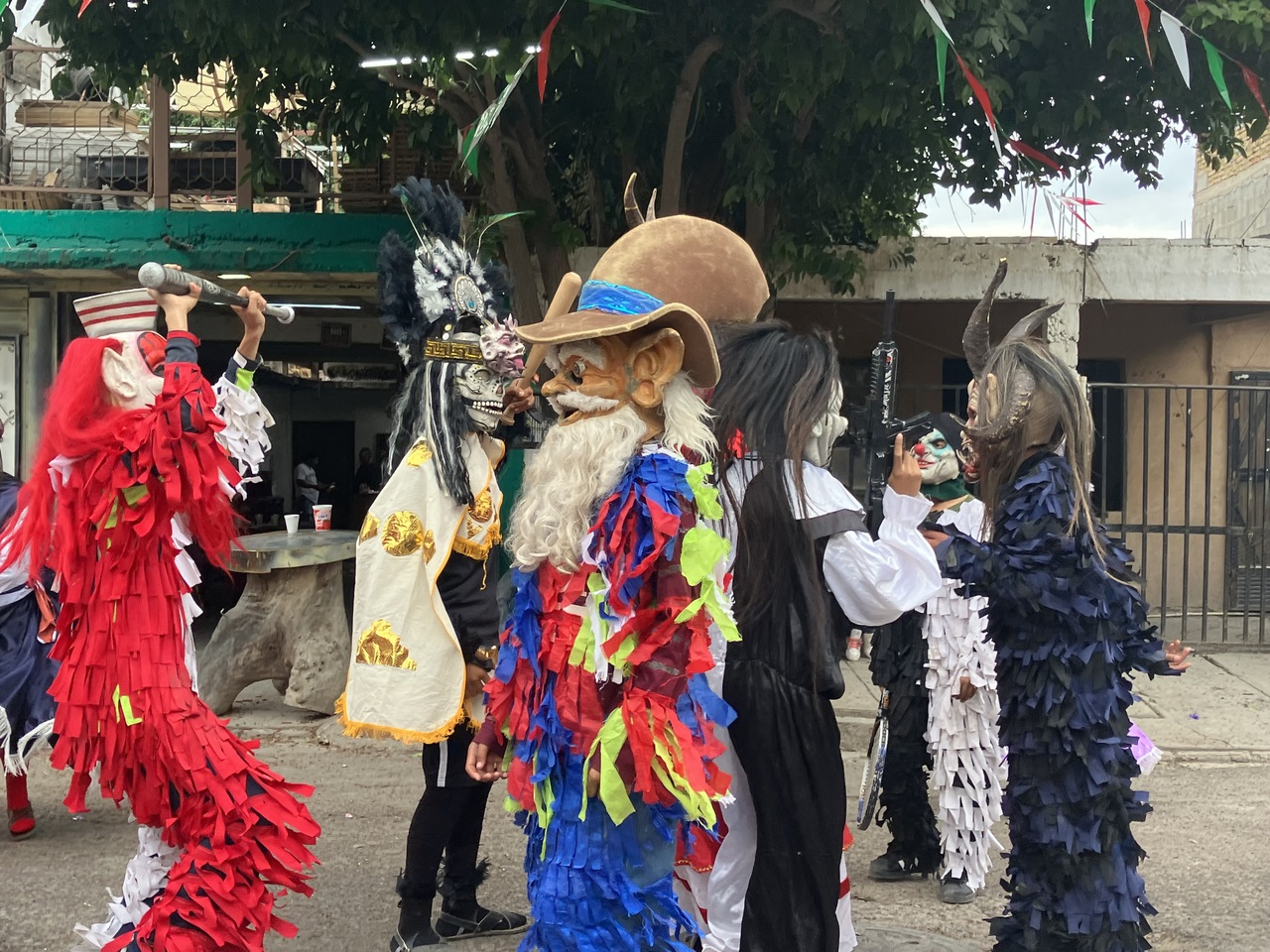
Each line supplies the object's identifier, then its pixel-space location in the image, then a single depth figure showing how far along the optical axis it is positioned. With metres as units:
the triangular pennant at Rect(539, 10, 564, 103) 5.91
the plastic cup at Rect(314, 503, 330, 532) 7.76
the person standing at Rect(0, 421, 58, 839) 4.95
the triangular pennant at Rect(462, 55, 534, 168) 5.79
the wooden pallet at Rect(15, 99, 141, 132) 10.27
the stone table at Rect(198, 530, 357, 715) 7.16
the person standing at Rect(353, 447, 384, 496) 14.31
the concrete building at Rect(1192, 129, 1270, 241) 12.00
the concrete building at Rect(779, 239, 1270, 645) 9.48
